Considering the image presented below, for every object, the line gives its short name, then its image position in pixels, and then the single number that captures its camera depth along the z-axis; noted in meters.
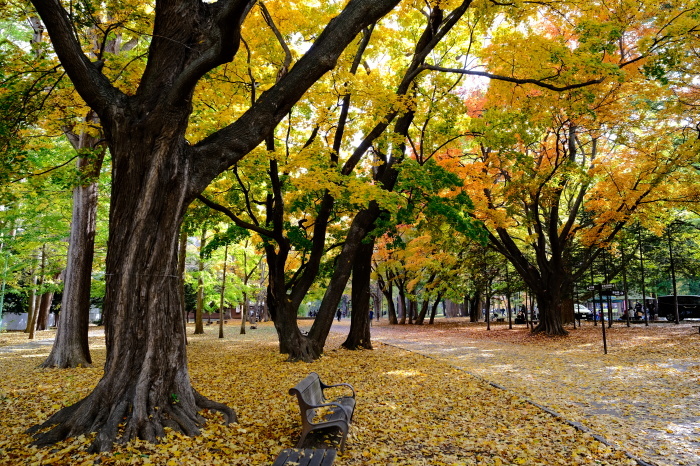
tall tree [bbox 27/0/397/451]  4.66
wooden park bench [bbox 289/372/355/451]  4.27
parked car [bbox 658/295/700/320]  28.12
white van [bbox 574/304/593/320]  35.47
